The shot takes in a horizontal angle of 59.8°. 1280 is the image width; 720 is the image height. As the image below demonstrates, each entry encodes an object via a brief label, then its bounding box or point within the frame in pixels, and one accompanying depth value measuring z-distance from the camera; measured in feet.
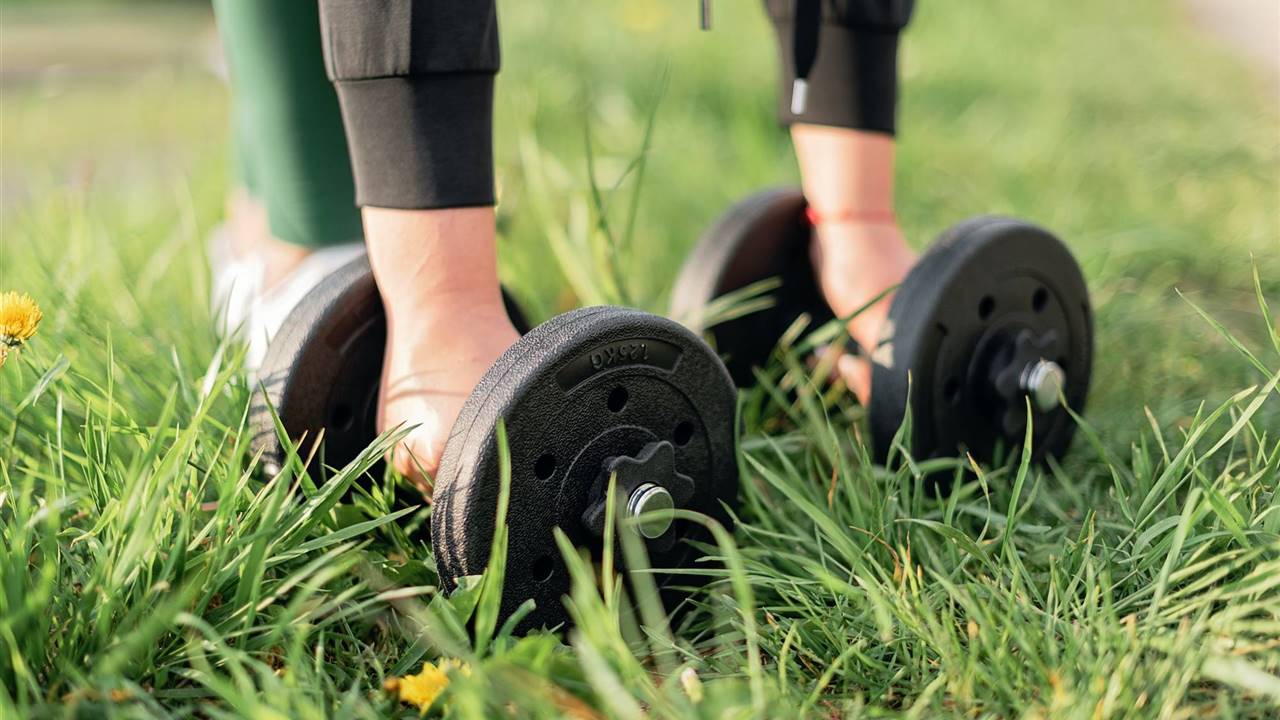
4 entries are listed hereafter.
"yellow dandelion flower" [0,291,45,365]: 3.37
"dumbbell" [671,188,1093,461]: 3.90
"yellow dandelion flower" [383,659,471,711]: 2.82
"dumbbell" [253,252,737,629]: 3.10
